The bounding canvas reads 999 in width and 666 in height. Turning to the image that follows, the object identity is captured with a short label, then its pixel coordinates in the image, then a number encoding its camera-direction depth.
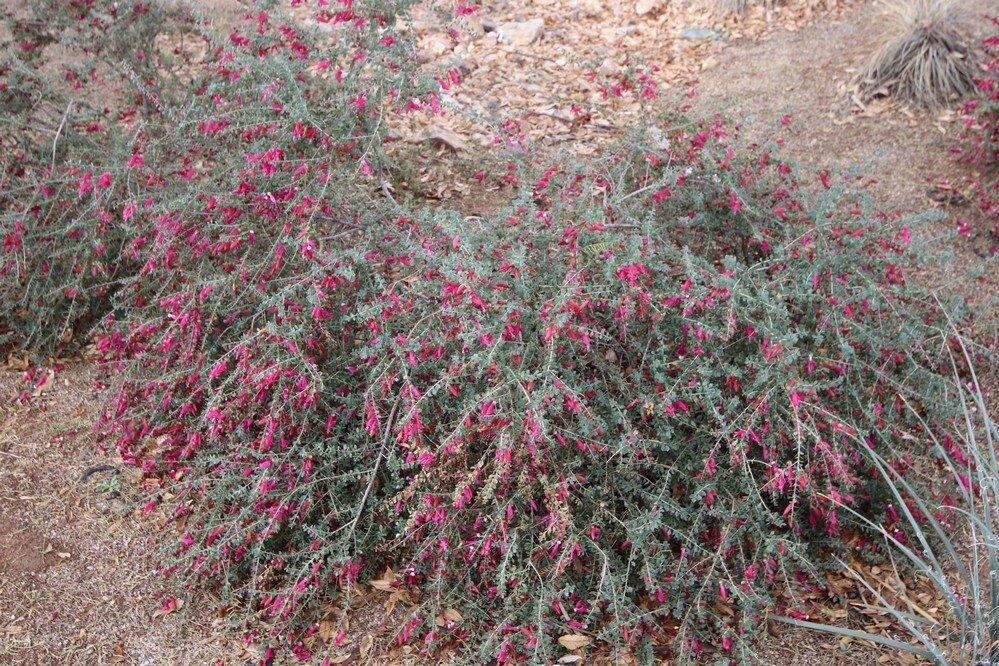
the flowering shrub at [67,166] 3.65
